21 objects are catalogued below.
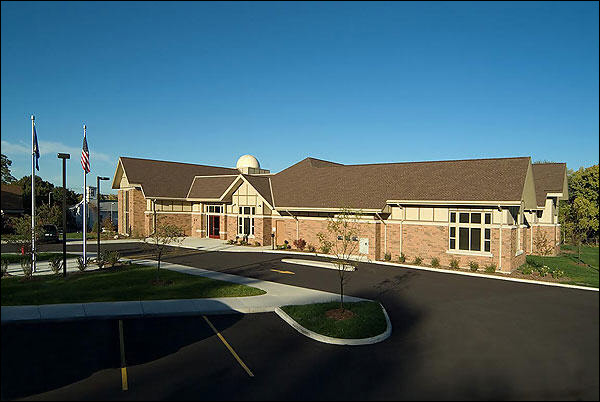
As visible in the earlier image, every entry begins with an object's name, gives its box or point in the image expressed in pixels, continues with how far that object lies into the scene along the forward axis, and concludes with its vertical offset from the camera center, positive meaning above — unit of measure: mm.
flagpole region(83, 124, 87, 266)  22656 -1435
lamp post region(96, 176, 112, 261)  25878 +1333
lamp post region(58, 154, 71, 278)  19373 +927
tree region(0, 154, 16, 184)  64250 +4430
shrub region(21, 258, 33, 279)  18688 -3243
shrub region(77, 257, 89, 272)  21245 -3510
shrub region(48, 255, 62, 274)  20219 -3353
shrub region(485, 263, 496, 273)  22541 -3960
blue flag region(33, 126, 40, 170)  20780 +2760
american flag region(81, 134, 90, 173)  22516 +2460
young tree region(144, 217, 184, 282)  20372 -1687
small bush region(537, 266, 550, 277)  21544 -4025
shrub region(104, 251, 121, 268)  22861 -3293
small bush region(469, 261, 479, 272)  23047 -3939
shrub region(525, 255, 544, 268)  24916 -4308
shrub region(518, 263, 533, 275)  22123 -4111
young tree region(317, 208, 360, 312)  27828 -3061
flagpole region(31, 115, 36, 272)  20391 +179
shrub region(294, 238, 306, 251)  31578 -3530
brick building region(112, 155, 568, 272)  23578 -273
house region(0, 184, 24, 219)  41906 +1369
